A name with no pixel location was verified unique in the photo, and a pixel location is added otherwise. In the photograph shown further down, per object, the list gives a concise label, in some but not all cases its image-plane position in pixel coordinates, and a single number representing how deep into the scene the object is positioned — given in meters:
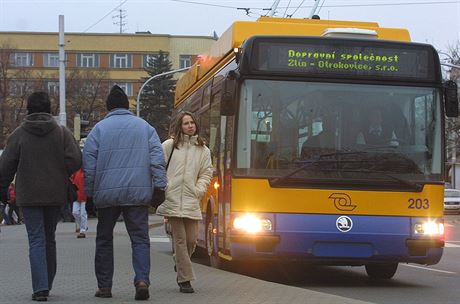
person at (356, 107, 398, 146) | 9.40
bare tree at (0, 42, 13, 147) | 61.03
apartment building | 81.69
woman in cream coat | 7.40
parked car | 40.03
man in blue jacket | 6.67
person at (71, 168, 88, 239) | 16.77
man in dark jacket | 6.57
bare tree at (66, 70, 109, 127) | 64.81
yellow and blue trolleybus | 9.20
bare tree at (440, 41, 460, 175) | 51.88
